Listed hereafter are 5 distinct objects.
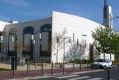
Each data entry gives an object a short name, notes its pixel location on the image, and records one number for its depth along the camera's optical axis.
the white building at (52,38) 25.64
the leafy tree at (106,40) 27.32
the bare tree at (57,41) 25.32
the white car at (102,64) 19.29
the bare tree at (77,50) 27.06
